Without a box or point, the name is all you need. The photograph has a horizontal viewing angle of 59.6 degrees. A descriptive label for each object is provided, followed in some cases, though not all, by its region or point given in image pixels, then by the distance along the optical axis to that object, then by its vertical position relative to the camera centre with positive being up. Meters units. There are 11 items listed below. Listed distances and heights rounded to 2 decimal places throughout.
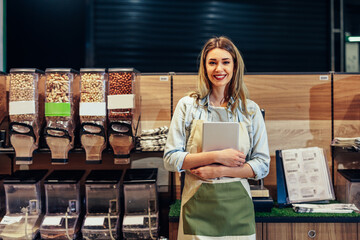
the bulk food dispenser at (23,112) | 2.01 +0.06
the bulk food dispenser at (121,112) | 2.00 +0.06
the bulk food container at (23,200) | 2.08 -0.54
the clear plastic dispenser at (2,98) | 2.28 +0.17
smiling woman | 1.63 -0.17
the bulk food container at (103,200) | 2.06 -0.53
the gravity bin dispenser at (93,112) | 2.01 +0.06
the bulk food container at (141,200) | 2.06 -0.53
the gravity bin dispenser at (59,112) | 2.00 +0.06
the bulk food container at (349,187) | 2.19 -0.46
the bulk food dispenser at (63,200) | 2.09 -0.54
